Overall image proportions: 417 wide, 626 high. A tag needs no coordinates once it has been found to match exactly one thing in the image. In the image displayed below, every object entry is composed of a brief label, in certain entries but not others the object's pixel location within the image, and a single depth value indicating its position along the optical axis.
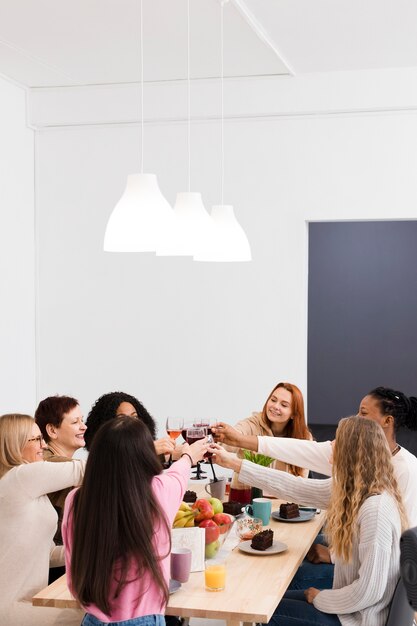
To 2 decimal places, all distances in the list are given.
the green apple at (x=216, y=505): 2.92
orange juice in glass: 2.49
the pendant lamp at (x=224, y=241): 3.20
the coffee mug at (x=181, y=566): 2.51
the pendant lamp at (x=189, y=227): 3.06
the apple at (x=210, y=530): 2.74
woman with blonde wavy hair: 2.52
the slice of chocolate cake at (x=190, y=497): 3.29
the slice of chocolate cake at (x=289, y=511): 3.30
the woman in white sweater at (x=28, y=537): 2.68
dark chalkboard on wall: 8.63
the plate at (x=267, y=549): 2.84
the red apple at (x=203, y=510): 2.79
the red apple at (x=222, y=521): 2.82
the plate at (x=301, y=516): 3.30
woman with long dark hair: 2.11
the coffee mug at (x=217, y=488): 3.49
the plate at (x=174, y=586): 2.49
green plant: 3.46
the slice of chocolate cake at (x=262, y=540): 2.87
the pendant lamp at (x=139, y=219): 2.80
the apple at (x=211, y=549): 2.77
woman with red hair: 4.23
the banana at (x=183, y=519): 2.78
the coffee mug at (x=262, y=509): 3.22
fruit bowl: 2.74
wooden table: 2.37
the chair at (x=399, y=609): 2.54
